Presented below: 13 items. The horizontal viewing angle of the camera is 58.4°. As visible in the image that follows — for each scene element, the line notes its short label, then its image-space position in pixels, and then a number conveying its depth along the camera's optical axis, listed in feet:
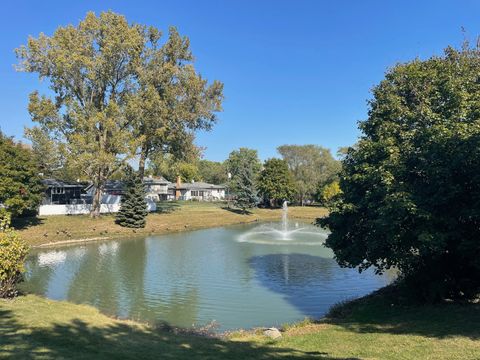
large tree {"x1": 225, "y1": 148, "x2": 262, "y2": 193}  351.79
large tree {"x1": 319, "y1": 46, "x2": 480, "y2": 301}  40.16
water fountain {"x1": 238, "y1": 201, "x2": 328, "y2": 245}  124.60
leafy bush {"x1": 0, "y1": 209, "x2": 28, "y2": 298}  45.29
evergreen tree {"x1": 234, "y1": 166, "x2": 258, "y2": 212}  214.90
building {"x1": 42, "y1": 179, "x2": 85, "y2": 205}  169.83
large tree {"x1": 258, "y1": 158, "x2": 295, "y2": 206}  241.14
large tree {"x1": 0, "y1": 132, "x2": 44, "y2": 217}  111.55
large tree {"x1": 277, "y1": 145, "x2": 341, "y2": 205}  276.41
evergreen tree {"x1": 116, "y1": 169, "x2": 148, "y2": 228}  144.56
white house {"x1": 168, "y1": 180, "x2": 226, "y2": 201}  333.21
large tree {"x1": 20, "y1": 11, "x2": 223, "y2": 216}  132.26
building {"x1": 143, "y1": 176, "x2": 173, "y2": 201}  321.93
